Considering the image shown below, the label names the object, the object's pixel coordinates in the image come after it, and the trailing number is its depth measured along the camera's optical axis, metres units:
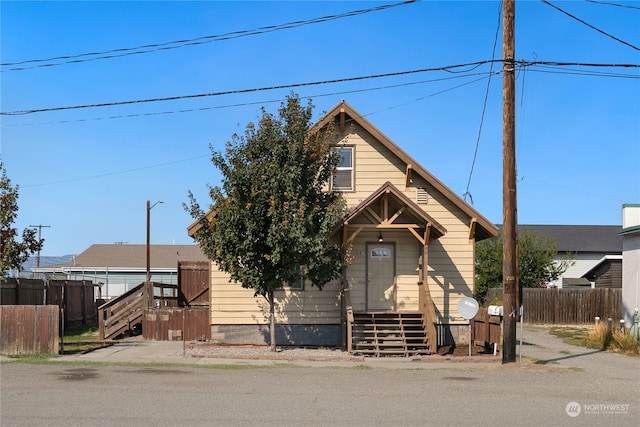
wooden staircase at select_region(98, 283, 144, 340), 20.91
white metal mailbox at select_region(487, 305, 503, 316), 16.27
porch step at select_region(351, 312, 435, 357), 16.58
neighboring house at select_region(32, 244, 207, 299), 54.75
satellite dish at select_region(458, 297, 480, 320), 16.53
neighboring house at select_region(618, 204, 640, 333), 19.72
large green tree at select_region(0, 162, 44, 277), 18.55
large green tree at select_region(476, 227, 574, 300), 38.28
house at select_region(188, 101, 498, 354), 18.94
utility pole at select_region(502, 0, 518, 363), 14.73
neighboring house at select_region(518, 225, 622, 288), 52.88
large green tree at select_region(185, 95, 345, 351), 15.46
